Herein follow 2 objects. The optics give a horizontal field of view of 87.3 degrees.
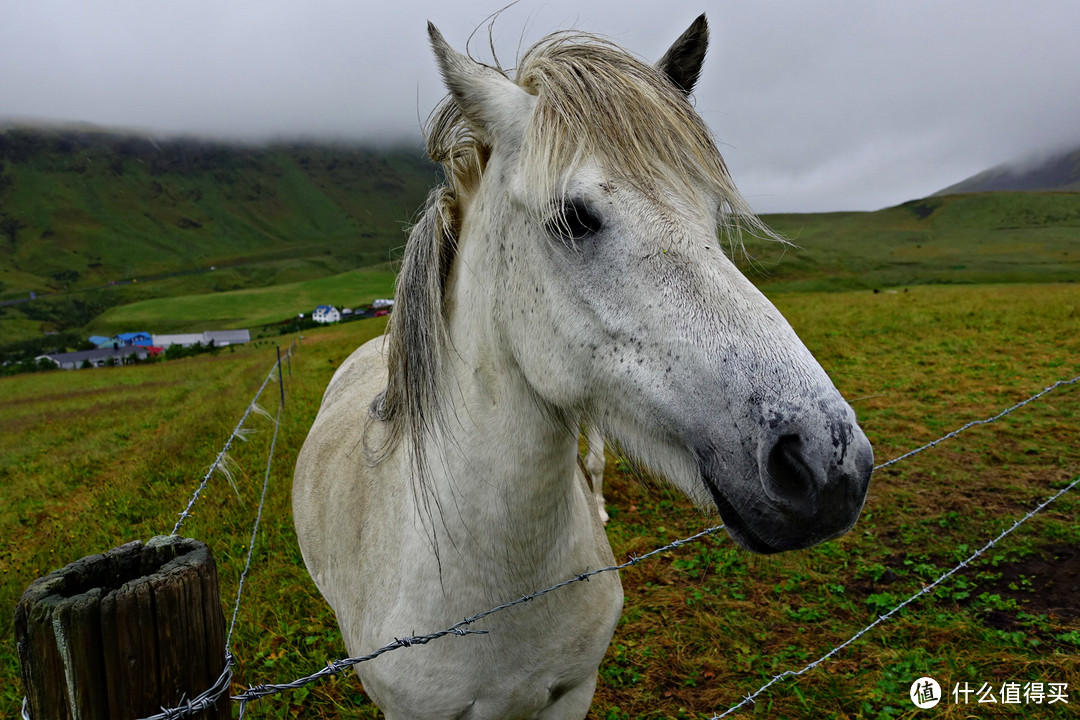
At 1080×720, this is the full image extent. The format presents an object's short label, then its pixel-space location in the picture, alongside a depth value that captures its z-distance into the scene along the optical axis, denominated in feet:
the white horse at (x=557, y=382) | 4.16
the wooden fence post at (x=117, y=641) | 3.85
